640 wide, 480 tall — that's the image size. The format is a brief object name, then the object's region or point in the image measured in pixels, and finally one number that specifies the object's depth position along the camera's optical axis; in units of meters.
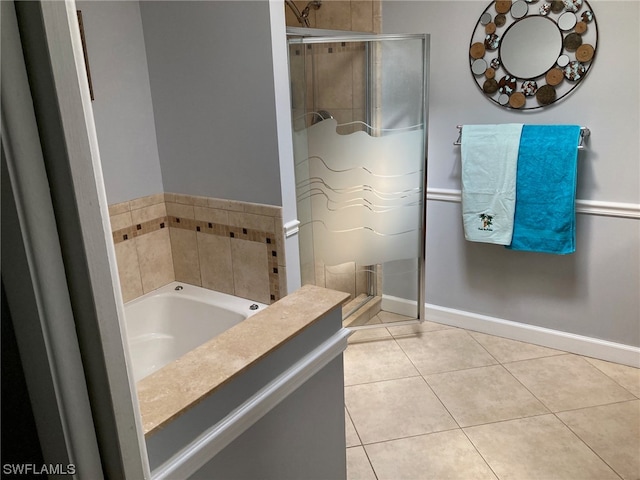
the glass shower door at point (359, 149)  2.43
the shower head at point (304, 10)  2.56
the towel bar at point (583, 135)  2.26
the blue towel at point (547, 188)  2.26
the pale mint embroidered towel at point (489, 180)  2.41
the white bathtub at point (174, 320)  2.25
